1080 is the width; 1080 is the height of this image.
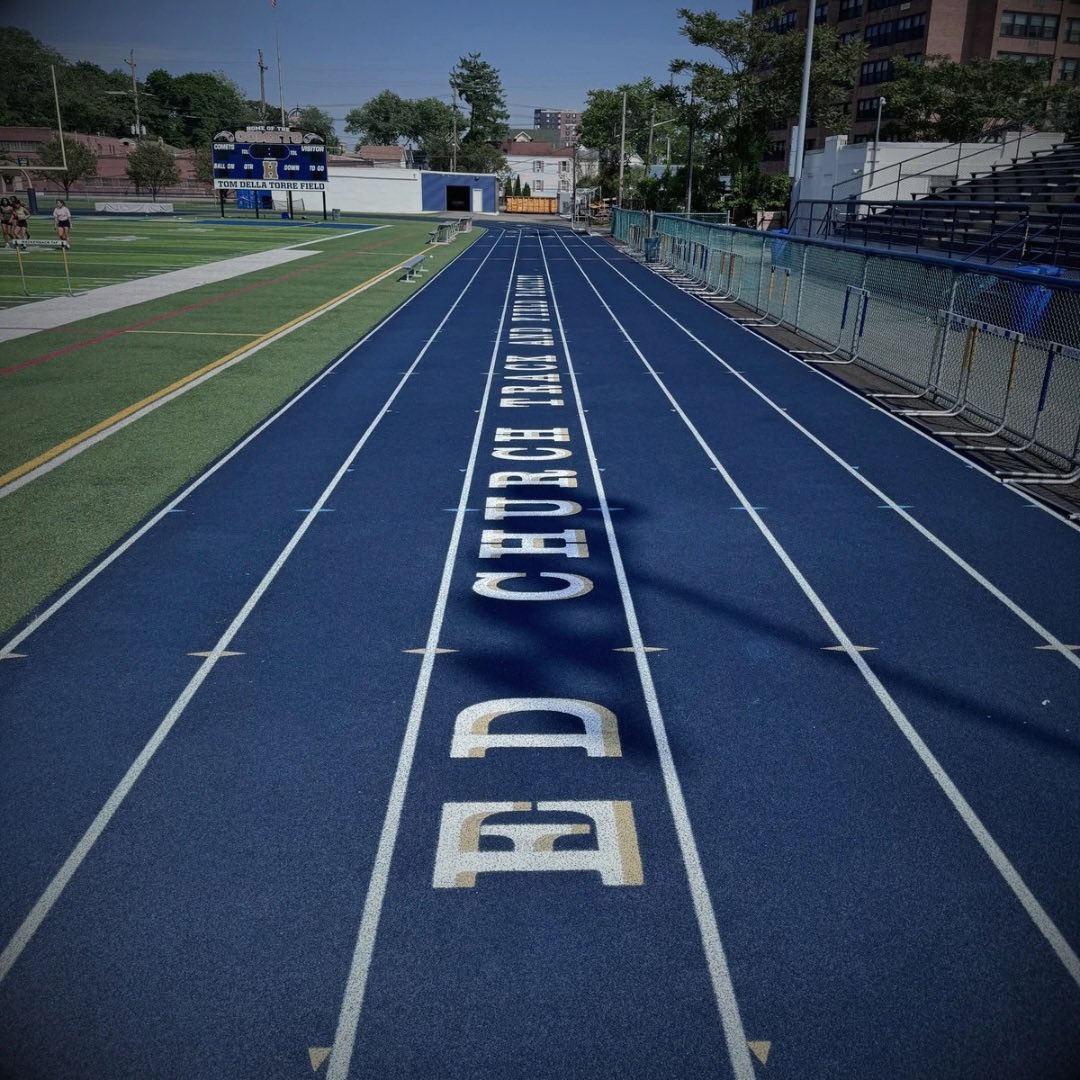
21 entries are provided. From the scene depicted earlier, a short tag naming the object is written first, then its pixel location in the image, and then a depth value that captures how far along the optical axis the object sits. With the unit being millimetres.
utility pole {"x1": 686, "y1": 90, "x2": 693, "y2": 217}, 50988
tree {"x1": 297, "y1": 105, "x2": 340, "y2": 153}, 154838
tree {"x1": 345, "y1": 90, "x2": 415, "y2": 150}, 151875
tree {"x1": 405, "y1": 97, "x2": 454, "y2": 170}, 141000
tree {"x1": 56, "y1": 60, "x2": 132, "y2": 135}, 114438
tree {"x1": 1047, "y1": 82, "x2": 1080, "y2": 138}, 44406
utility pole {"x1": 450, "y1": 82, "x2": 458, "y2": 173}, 116062
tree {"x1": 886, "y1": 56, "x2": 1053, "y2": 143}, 49875
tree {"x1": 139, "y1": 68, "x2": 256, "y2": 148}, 134375
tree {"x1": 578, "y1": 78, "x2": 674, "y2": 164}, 110062
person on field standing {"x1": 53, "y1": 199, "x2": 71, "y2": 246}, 30553
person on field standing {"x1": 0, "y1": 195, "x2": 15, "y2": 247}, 34344
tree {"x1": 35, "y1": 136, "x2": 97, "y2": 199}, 74000
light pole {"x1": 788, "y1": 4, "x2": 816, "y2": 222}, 26797
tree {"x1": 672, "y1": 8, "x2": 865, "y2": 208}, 54188
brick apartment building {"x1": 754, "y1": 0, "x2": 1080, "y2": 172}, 63969
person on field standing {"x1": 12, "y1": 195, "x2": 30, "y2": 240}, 34275
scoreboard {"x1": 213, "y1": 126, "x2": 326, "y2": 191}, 56156
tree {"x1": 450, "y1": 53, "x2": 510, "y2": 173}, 140875
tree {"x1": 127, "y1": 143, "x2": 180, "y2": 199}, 76938
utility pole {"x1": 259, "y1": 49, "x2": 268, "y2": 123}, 75912
